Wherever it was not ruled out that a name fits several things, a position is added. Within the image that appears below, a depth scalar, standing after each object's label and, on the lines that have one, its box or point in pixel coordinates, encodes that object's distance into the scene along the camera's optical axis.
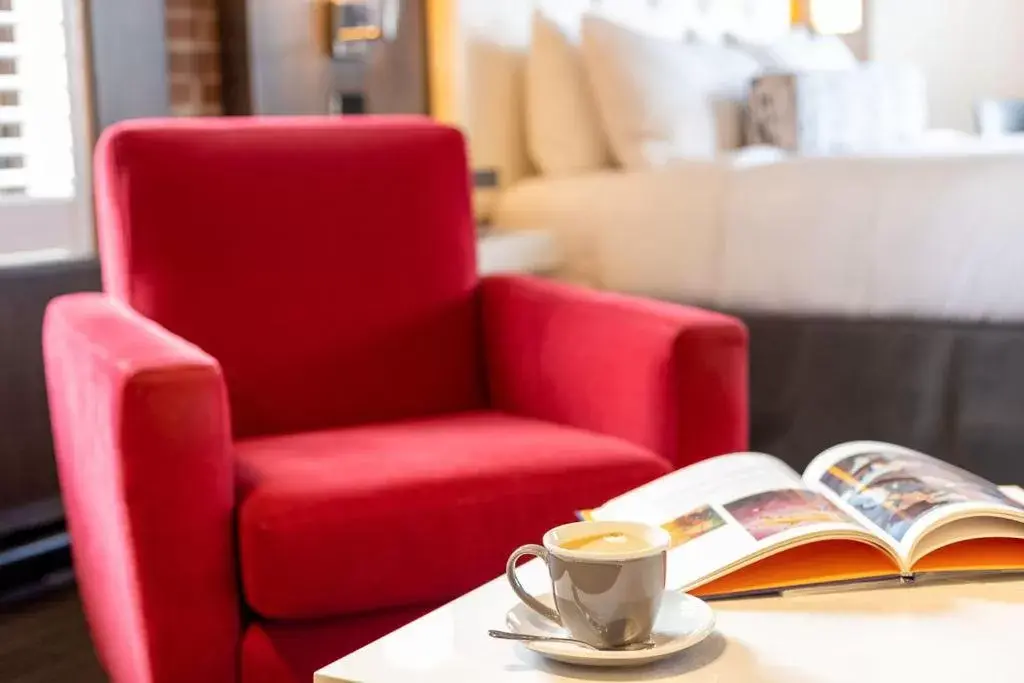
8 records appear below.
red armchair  2.18
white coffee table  1.72
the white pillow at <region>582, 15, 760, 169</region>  3.85
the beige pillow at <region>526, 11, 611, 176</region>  4.01
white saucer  1.72
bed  3.01
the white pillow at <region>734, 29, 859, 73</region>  4.64
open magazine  1.88
